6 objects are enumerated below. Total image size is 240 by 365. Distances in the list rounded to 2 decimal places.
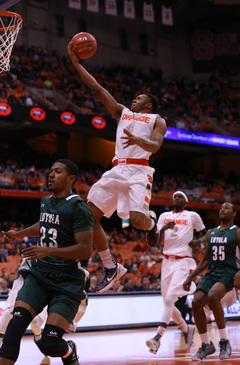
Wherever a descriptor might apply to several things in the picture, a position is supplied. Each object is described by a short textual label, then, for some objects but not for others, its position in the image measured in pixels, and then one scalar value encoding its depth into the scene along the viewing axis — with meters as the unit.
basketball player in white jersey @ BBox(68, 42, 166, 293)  6.45
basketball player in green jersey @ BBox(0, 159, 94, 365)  4.79
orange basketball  6.45
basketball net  8.88
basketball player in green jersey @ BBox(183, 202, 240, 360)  8.09
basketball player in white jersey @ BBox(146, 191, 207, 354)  9.48
